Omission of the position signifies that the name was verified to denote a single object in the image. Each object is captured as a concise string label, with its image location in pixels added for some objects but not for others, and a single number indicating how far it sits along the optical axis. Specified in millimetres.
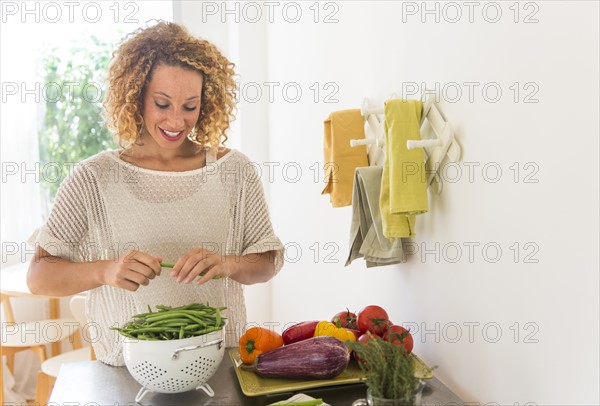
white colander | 1238
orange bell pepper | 1411
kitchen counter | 1294
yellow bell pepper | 1412
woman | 1513
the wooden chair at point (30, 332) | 3135
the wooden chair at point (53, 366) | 2717
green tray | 1298
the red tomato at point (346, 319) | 1518
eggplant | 1306
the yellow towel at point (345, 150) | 1775
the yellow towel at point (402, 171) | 1401
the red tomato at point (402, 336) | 1314
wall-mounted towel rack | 1360
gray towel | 1561
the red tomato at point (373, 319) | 1423
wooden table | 2932
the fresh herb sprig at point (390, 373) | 1037
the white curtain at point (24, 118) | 3607
